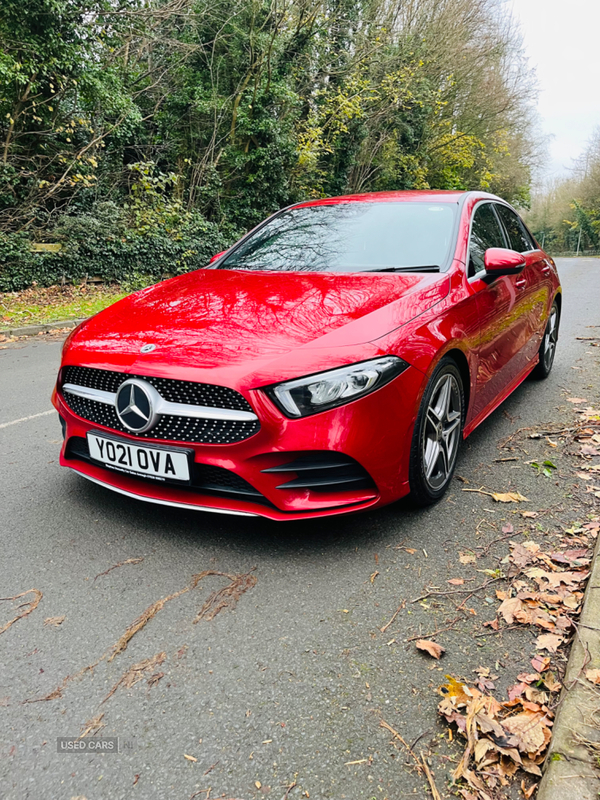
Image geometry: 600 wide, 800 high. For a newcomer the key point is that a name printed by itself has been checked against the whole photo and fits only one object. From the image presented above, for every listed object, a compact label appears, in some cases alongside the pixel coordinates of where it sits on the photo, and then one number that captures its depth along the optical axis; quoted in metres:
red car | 2.40
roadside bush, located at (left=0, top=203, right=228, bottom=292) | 12.55
